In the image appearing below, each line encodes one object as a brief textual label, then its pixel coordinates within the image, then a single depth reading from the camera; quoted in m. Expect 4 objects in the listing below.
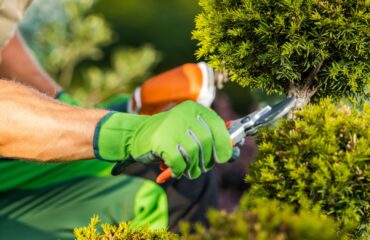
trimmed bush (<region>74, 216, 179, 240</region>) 1.61
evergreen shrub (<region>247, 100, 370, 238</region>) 1.55
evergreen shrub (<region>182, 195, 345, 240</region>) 1.39
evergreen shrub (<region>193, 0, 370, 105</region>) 1.61
